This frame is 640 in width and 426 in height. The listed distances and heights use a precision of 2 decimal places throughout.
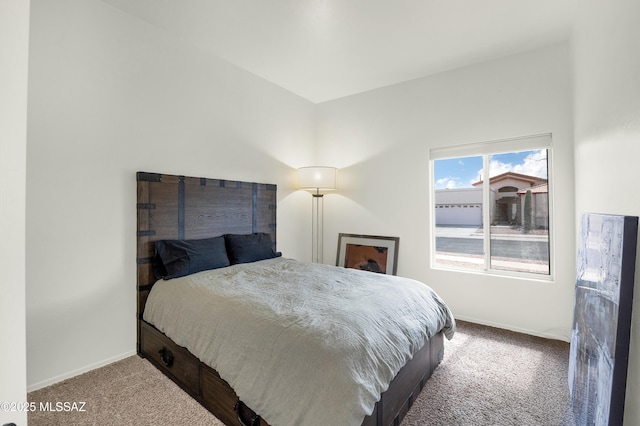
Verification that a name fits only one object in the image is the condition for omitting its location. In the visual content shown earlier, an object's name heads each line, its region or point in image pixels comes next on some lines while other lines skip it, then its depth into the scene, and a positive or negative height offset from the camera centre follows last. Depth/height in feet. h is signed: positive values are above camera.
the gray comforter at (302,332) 4.08 -2.28
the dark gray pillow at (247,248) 9.73 -1.49
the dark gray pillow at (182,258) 7.95 -1.56
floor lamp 12.46 +1.31
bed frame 5.24 -1.05
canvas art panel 3.57 -1.57
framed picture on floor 11.82 -1.91
